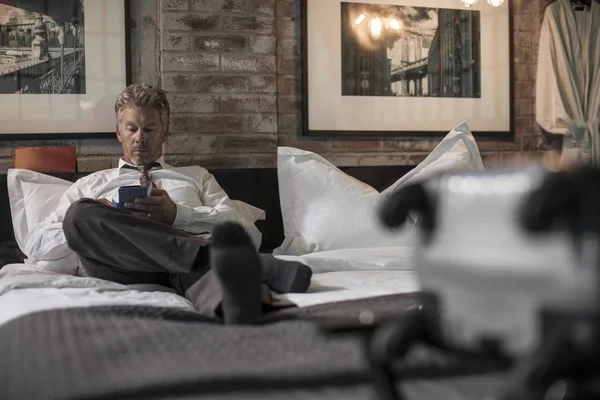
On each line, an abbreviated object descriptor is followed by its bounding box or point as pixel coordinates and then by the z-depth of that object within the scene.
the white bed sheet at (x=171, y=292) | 1.74
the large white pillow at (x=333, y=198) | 2.60
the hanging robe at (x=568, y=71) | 3.52
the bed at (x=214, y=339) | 0.95
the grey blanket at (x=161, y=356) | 0.97
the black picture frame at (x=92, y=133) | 2.90
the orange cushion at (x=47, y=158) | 2.79
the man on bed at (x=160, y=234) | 1.49
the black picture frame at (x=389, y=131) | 3.27
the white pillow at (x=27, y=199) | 2.58
